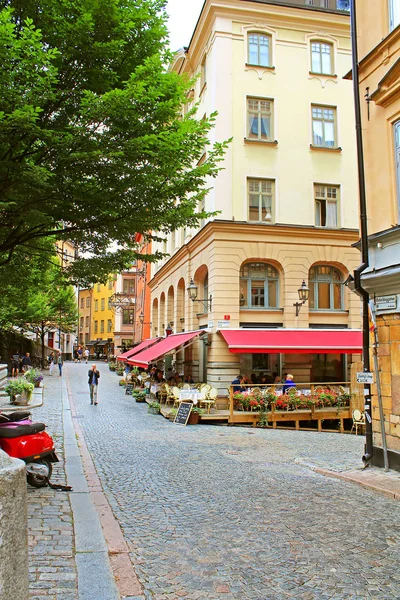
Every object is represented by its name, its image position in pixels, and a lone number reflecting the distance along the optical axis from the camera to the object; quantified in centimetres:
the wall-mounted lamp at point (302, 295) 2072
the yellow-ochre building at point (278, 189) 2114
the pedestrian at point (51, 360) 3994
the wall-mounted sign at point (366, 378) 974
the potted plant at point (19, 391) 1841
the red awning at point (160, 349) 2069
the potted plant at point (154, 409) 1909
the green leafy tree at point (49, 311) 3766
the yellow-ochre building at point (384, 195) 959
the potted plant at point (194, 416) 1688
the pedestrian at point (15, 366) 3297
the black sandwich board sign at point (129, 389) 2606
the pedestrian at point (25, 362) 3447
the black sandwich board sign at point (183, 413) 1669
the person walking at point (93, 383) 2061
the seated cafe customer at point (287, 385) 1783
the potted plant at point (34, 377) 2419
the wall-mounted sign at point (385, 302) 959
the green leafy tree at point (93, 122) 679
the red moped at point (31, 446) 733
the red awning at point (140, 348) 2986
